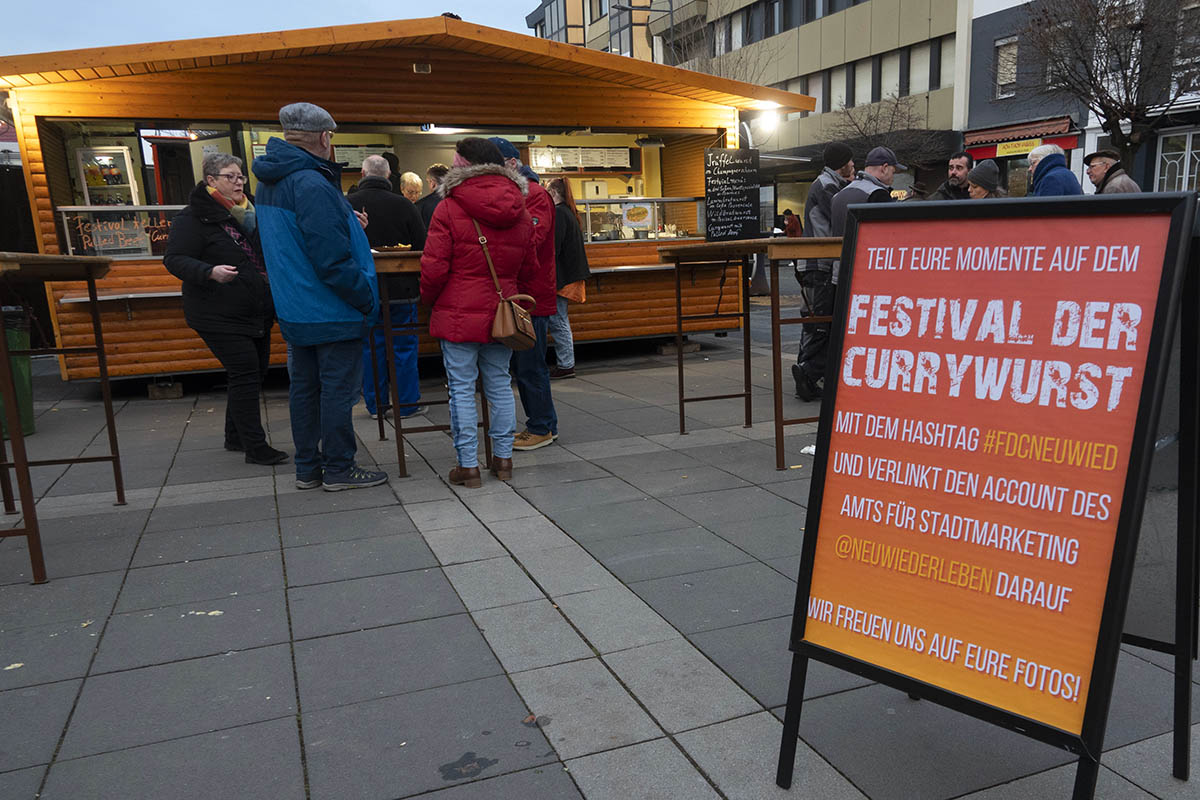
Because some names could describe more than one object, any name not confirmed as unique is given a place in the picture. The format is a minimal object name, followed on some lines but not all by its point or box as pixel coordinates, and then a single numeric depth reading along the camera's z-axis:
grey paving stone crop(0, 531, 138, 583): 3.83
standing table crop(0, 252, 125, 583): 3.48
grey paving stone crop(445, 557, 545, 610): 3.37
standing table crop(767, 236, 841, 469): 4.52
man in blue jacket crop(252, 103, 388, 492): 4.48
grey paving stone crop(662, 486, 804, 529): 4.27
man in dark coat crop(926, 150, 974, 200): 7.36
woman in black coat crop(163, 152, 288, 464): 5.33
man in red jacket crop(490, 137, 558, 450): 5.37
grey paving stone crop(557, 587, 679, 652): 3.00
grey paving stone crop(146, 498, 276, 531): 4.46
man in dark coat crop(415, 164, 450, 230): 7.44
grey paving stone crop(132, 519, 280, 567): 3.99
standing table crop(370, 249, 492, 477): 5.00
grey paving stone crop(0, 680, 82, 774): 2.41
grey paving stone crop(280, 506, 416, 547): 4.18
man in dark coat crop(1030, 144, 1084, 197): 6.49
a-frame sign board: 1.77
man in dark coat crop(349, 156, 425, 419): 6.84
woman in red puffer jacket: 4.62
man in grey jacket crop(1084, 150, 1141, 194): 7.77
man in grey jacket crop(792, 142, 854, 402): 6.71
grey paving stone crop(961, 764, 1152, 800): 2.10
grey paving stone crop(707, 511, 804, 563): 3.77
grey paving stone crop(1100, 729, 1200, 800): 2.11
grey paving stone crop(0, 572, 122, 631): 3.33
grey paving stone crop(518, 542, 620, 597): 3.48
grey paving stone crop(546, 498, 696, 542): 4.12
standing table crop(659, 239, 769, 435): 5.20
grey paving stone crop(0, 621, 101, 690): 2.87
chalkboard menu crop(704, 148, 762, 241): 10.09
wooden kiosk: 7.78
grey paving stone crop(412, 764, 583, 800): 2.18
